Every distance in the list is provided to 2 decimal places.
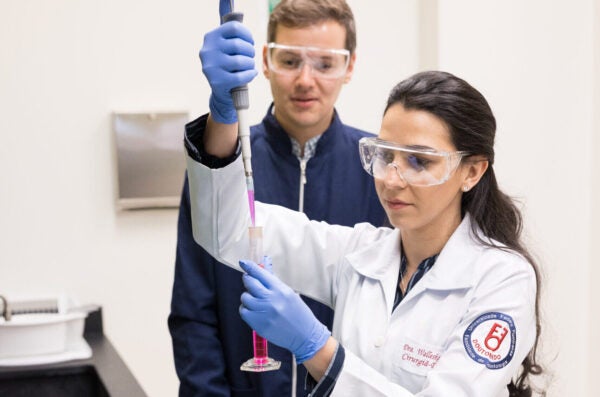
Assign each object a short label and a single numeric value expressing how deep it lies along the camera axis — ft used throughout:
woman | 4.52
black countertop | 7.51
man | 6.25
